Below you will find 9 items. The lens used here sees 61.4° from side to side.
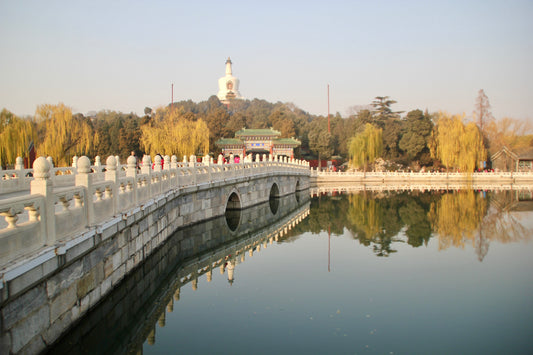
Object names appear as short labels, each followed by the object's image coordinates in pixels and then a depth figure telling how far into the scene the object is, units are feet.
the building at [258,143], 132.46
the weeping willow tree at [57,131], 71.46
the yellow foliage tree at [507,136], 135.54
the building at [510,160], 130.62
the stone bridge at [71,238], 13.75
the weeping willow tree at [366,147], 127.24
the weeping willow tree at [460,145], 115.44
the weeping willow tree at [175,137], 105.40
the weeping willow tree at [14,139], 62.13
